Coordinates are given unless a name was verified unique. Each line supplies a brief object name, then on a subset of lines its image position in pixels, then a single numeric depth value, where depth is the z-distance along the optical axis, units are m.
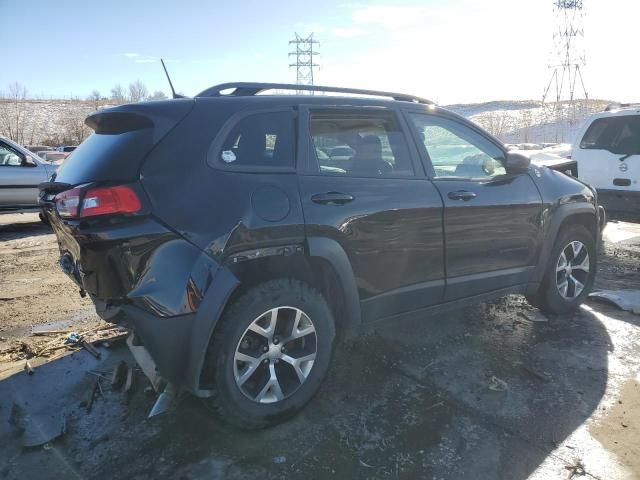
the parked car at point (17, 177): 9.42
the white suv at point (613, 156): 7.33
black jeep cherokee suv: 2.55
